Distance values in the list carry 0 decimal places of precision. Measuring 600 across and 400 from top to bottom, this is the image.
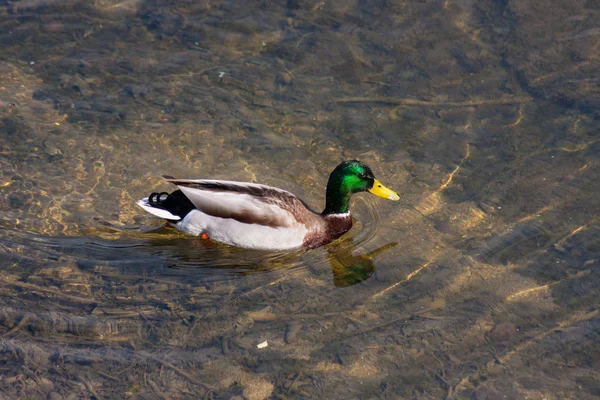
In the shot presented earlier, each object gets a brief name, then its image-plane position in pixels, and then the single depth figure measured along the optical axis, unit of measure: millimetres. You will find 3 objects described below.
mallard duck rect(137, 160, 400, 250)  14469
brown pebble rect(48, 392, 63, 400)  10852
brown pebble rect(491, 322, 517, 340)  12000
